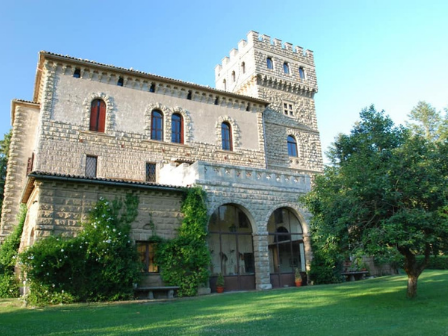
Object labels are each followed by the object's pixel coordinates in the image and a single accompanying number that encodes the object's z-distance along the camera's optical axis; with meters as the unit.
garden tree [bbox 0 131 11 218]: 28.95
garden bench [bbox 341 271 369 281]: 21.42
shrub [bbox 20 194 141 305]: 13.20
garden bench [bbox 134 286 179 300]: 14.97
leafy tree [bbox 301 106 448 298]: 10.99
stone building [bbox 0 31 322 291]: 16.06
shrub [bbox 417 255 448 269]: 28.33
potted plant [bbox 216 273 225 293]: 17.13
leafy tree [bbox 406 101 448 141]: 35.68
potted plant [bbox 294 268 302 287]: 19.11
